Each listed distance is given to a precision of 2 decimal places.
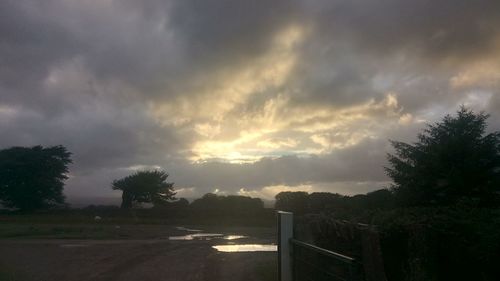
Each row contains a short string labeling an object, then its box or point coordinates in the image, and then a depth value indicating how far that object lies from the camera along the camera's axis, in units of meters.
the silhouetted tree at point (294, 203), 22.72
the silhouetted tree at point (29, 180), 61.75
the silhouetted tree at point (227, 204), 50.31
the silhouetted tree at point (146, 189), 62.59
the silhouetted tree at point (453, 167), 17.78
